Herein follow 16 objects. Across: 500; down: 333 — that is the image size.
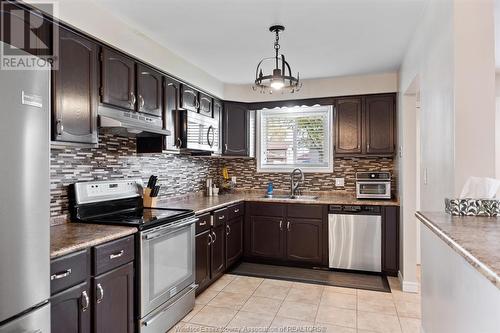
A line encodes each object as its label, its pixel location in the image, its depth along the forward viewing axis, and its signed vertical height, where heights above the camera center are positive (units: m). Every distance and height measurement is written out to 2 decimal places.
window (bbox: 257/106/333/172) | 4.60 +0.42
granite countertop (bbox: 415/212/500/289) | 0.90 -0.26
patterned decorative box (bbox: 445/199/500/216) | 1.62 -0.20
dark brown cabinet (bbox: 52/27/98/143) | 2.02 +0.52
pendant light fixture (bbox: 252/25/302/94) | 2.49 +0.69
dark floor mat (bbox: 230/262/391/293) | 3.46 -1.25
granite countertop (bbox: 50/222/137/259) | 1.67 -0.41
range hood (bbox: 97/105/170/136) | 2.32 +0.36
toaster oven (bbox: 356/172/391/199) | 3.90 -0.22
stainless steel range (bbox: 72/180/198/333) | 2.23 -0.59
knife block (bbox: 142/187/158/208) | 3.13 -0.31
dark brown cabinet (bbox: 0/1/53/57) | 1.34 +0.63
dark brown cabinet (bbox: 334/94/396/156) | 3.99 +0.54
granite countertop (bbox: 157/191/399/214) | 3.41 -0.40
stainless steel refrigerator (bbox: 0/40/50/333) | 1.27 -0.14
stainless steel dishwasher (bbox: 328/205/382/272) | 3.72 -0.83
